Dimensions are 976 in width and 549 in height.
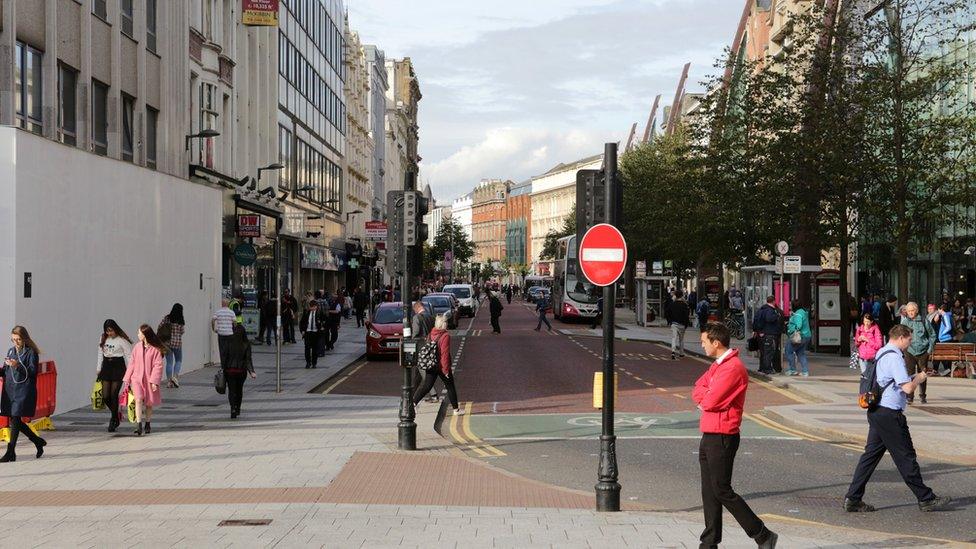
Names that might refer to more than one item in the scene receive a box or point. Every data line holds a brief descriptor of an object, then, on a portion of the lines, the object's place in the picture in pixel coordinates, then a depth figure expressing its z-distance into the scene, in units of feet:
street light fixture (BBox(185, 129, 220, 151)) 102.32
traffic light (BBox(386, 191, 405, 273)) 51.31
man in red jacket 27.50
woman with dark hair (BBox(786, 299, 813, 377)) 86.74
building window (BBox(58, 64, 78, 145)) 74.38
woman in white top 54.95
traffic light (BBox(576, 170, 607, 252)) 35.42
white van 223.10
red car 105.91
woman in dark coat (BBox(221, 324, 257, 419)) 60.13
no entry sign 34.50
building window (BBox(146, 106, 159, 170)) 93.45
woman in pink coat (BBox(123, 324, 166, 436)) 53.01
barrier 50.60
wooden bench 88.43
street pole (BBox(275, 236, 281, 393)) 74.96
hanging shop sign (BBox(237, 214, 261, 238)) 122.31
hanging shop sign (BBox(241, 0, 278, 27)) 126.72
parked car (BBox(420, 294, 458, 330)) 160.04
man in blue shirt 35.24
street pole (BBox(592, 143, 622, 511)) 33.83
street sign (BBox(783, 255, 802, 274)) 92.64
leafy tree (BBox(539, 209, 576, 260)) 425.28
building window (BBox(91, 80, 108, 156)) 81.46
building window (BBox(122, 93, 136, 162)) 87.56
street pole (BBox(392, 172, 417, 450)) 48.62
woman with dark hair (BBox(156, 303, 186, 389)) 76.59
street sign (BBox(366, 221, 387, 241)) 164.61
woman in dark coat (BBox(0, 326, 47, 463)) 45.52
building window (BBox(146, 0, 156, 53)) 92.76
